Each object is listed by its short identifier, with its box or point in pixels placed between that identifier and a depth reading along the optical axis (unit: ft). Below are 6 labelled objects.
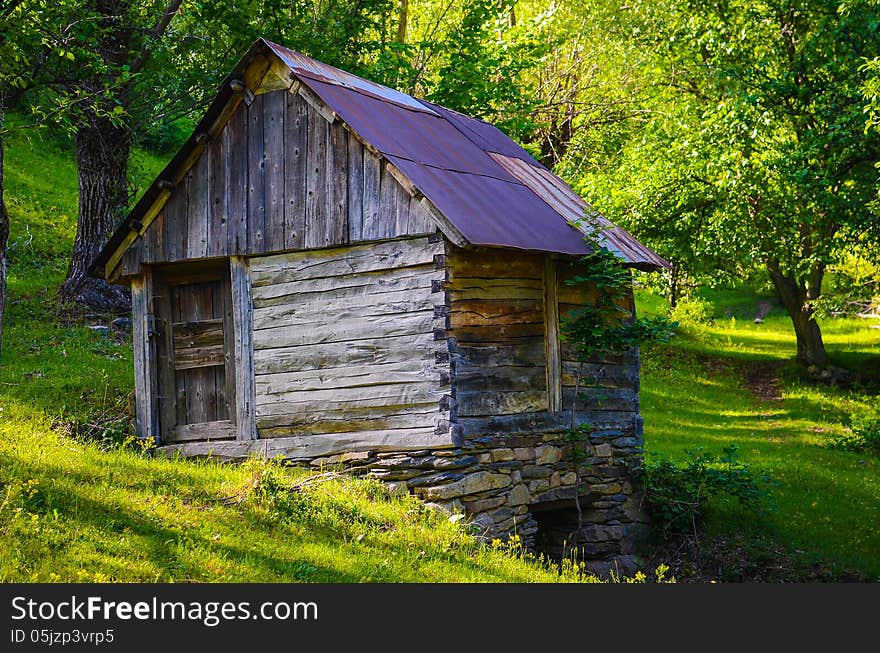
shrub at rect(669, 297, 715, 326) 110.39
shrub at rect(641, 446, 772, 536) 43.65
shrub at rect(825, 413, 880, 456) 62.41
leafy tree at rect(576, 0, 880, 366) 57.00
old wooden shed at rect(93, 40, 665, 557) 34.47
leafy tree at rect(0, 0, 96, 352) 33.99
